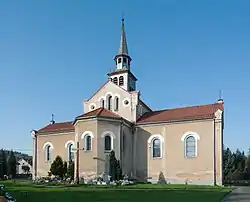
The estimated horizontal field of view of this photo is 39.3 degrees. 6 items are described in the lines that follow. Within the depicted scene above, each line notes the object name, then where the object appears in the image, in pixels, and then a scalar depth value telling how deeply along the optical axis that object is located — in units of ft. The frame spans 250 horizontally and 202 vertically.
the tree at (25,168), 305.73
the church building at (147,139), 122.31
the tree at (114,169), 123.34
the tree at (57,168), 141.79
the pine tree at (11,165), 215.92
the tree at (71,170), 131.95
